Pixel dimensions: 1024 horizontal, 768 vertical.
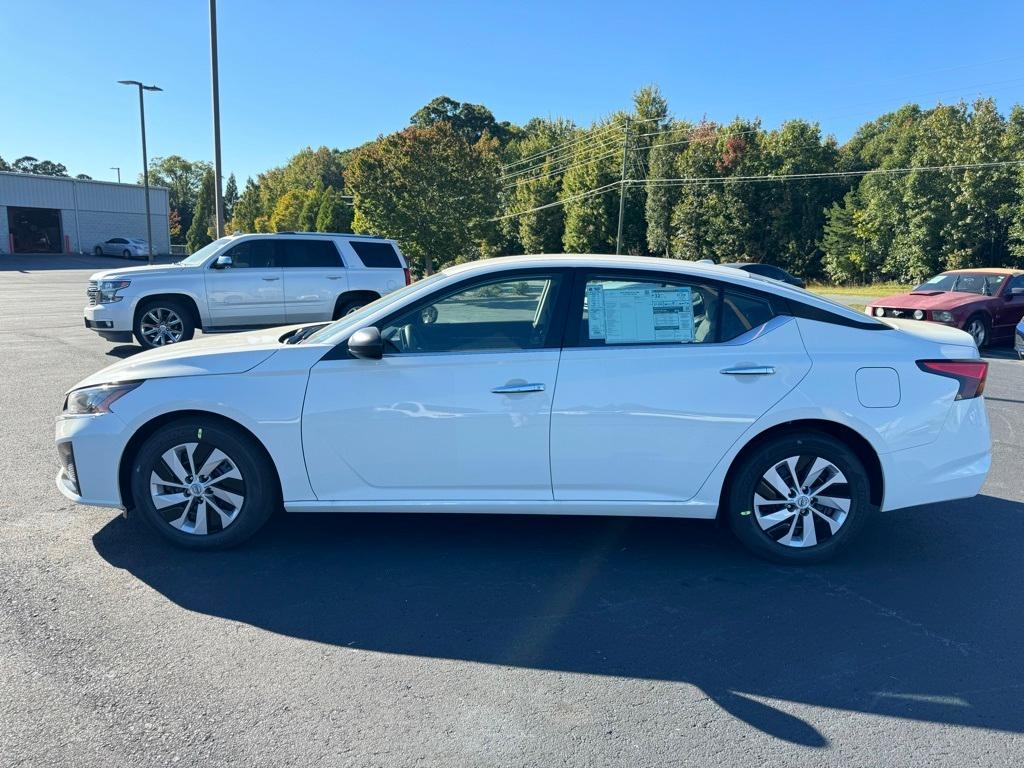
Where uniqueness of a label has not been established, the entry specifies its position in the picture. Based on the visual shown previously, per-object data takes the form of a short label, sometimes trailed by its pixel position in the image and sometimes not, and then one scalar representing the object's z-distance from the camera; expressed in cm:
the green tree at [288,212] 6388
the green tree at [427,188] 3494
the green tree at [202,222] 7854
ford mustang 1388
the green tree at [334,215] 5597
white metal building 5538
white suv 1175
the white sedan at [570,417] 412
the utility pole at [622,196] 4245
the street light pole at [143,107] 3453
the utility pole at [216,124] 1719
